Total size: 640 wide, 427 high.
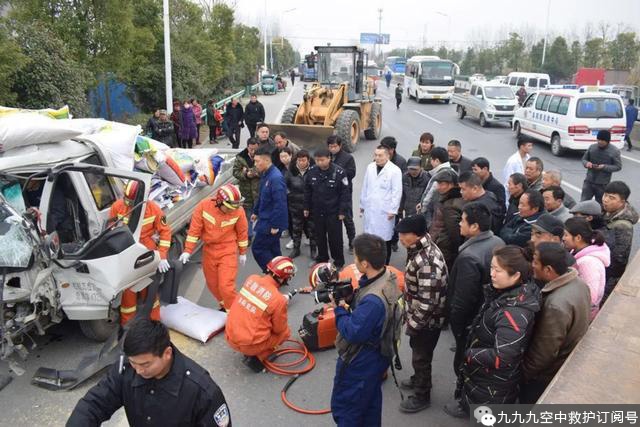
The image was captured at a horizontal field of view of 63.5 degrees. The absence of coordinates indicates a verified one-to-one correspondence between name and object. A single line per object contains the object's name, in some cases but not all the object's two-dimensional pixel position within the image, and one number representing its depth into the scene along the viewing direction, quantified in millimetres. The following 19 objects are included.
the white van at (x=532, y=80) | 30922
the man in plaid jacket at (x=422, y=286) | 3797
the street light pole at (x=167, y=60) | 14734
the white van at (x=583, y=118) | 13977
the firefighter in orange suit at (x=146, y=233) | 5000
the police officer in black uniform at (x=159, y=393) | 2285
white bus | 30203
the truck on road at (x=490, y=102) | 21297
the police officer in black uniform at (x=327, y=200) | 6668
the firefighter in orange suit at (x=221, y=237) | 5340
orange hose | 4594
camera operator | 3189
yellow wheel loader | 13711
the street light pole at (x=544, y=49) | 44822
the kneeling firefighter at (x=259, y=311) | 4531
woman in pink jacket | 4000
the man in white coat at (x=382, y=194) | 6516
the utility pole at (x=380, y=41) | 86581
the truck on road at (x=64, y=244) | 4270
